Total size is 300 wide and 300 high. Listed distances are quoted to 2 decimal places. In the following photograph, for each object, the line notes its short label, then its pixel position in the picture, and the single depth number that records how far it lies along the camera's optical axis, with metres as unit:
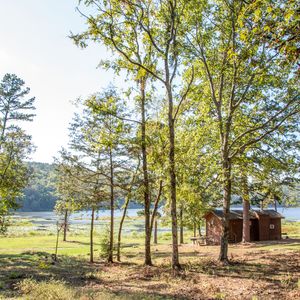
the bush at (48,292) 8.28
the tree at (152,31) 14.05
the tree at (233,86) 16.41
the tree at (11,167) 22.70
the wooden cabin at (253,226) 34.88
